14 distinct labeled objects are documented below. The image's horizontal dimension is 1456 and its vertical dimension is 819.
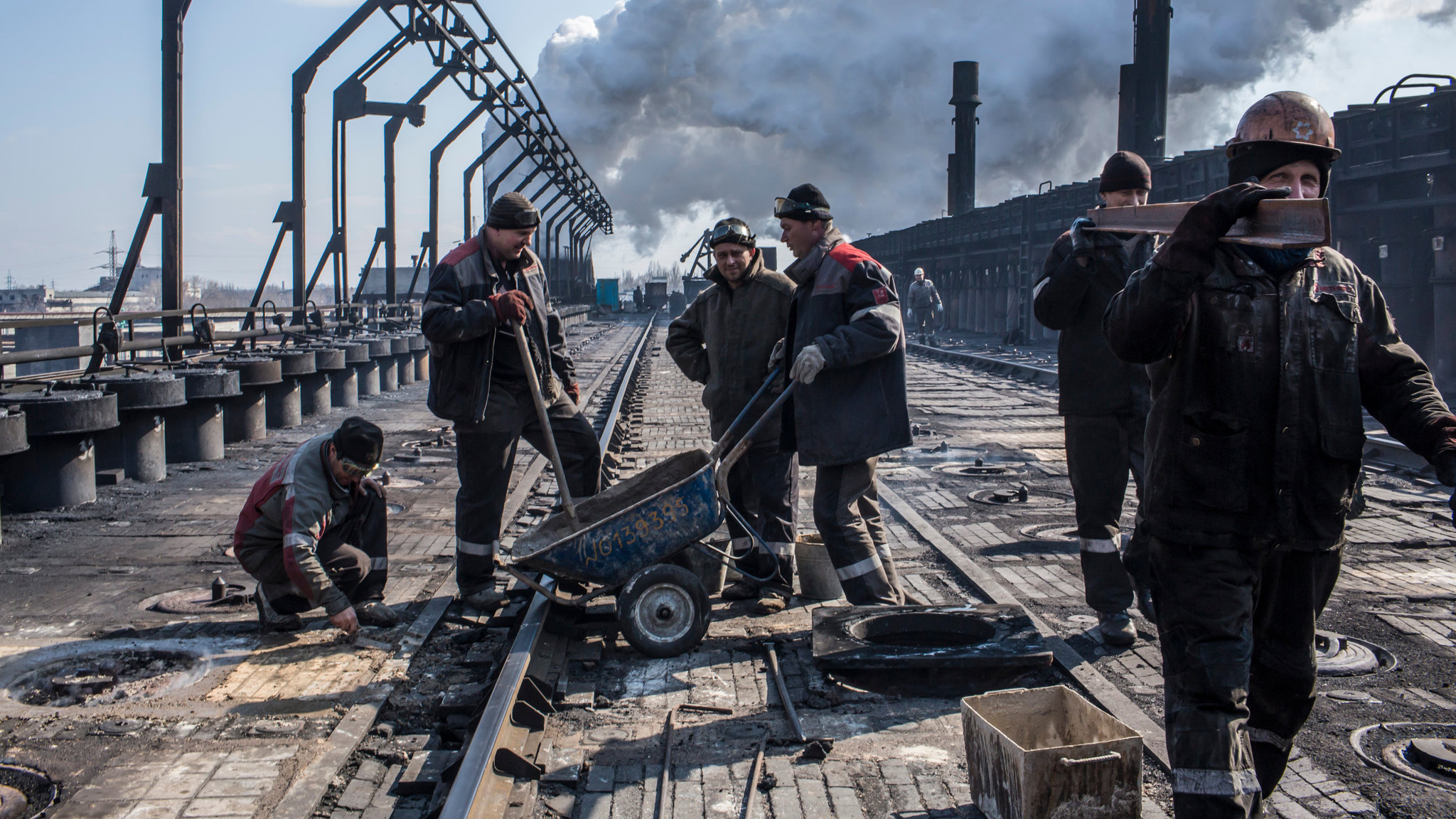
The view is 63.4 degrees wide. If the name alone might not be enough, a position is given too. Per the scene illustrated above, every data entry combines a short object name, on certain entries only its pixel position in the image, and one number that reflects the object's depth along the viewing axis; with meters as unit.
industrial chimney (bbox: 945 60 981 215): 40.00
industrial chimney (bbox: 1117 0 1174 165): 26.66
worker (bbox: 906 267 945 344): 28.12
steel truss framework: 11.70
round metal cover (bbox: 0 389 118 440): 7.94
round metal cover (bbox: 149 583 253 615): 5.59
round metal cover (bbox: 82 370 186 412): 9.20
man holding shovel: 5.27
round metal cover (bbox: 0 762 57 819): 3.38
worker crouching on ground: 4.89
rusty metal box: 3.04
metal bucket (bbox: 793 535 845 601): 5.71
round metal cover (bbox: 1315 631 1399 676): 4.48
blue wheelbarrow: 4.67
